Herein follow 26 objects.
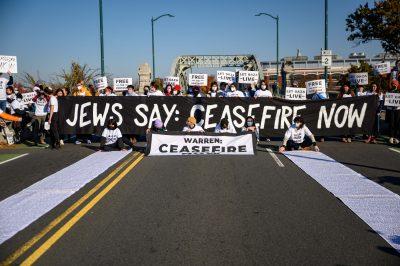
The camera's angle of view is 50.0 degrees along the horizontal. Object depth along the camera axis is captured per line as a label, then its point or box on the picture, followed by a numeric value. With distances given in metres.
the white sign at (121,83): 18.38
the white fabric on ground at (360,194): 5.75
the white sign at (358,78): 17.34
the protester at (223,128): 13.01
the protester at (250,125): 14.08
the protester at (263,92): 16.16
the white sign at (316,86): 15.91
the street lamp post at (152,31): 37.50
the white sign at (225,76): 18.38
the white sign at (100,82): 17.89
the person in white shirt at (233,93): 16.13
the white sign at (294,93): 16.33
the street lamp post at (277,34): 40.75
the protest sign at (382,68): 17.39
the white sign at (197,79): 18.48
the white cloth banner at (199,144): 12.24
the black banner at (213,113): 14.93
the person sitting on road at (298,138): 12.47
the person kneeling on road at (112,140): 13.12
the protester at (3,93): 15.59
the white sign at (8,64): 17.16
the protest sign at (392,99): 14.23
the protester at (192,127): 12.77
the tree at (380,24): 25.84
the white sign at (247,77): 18.17
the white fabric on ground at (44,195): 6.13
